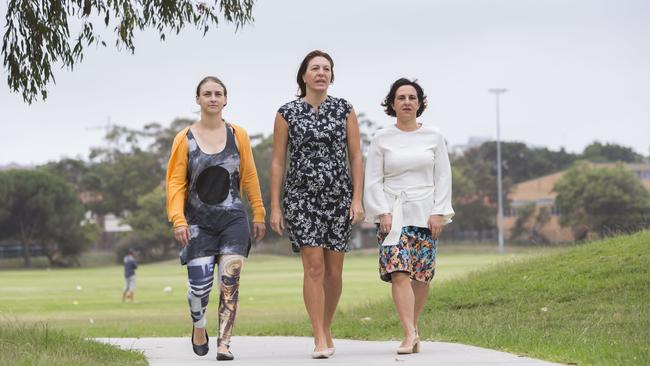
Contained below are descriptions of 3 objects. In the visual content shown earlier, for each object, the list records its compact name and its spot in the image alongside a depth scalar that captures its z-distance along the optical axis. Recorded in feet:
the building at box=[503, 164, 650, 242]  332.60
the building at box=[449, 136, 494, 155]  398.01
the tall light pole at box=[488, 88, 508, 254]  291.99
